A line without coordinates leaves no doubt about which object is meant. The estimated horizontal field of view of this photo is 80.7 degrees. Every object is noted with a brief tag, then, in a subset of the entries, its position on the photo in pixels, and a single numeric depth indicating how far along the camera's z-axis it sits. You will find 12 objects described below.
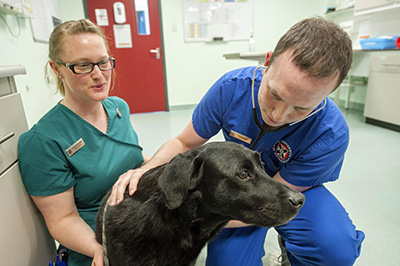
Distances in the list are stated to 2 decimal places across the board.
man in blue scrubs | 0.76
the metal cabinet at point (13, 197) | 0.81
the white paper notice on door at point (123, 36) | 4.34
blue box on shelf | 3.22
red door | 4.27
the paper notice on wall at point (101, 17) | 4.22
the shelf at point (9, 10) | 1.91
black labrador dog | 0.76
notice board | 4.46
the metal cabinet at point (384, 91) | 3.17
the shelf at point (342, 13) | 4.45
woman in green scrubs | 0.93
